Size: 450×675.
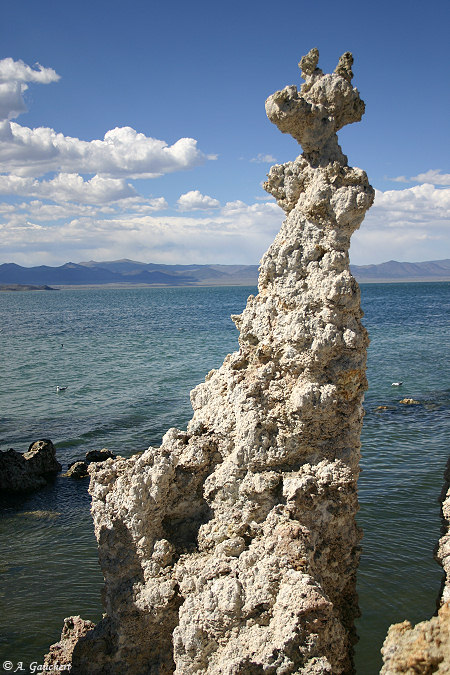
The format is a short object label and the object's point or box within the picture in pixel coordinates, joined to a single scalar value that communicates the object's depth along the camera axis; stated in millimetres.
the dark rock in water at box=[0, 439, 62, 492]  16359
